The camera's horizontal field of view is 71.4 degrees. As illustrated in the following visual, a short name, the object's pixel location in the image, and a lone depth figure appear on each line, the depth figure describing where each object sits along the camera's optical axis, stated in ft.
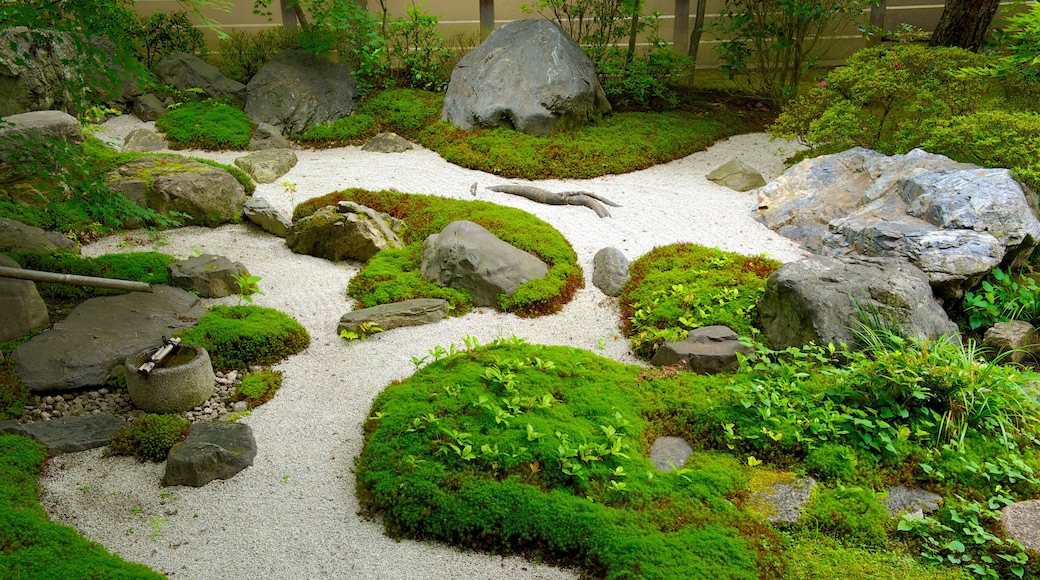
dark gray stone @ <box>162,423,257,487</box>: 14.73
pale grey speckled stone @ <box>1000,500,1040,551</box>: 12.75
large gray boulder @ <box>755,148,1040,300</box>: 22.18
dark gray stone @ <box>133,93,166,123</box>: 38.04
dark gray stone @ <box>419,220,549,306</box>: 22.54
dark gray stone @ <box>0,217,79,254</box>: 22.56
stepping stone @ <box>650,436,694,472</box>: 14.98
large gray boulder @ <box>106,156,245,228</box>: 27.07
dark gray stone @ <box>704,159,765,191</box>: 31.96
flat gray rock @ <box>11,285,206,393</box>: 17.83
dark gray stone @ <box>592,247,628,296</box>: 23.54
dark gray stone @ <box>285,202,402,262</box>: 25.05
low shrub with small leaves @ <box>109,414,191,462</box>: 15.60
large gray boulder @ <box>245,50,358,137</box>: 38.37
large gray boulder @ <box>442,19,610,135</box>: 36.22
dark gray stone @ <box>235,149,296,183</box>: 31.71
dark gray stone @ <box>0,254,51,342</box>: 19.01
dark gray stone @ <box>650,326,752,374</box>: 18.28
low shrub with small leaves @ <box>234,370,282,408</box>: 17.74
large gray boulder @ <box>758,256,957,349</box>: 18.15
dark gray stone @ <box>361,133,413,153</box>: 36.27
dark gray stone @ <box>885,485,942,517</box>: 13.73
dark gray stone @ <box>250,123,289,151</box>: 35.79
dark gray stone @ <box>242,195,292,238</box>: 26.84
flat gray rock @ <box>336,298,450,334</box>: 20.80
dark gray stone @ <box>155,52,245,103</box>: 40.01
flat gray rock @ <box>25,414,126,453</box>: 15.72
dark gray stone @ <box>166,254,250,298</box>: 22.11
